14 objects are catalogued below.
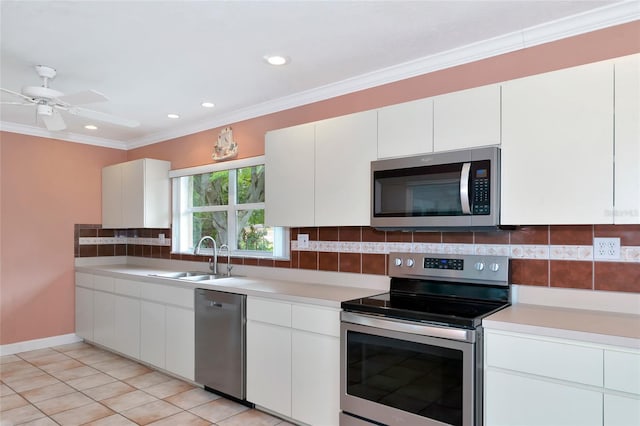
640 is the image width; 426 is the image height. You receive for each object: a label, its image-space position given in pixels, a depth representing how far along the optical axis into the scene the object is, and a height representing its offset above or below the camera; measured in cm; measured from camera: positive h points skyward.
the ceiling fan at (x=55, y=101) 254 +72
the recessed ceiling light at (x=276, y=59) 260 +99
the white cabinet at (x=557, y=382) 158 -69
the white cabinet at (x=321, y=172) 262 +29
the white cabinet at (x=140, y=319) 341 -101
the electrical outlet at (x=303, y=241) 332 -22
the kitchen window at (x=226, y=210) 376 +4
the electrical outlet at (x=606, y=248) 203 -16
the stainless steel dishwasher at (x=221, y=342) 295 -96
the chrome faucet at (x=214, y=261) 388 -46
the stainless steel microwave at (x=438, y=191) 210 +13
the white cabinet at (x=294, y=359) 245 -93
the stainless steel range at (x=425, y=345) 189 -66
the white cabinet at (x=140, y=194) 443 +21
